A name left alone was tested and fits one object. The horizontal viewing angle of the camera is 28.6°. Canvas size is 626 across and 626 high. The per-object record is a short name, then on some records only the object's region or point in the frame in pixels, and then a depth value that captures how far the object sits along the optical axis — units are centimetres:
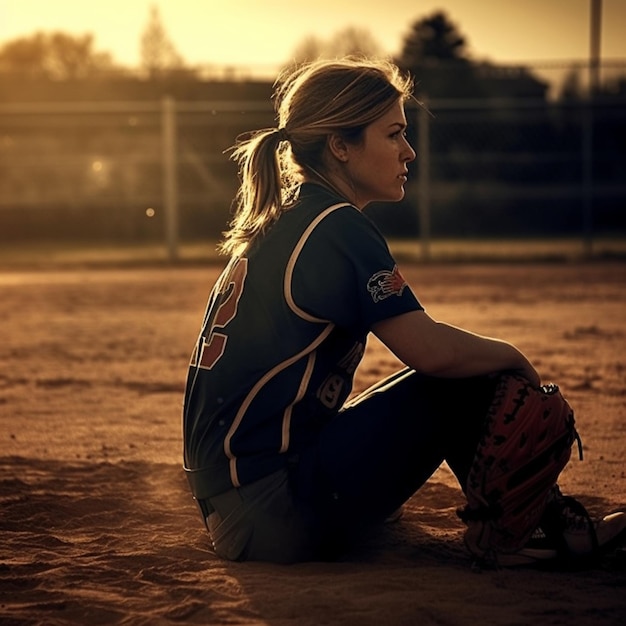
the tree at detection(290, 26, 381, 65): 4297
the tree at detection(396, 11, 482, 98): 2572
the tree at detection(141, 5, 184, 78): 5503
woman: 347
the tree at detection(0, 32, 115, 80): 4471
